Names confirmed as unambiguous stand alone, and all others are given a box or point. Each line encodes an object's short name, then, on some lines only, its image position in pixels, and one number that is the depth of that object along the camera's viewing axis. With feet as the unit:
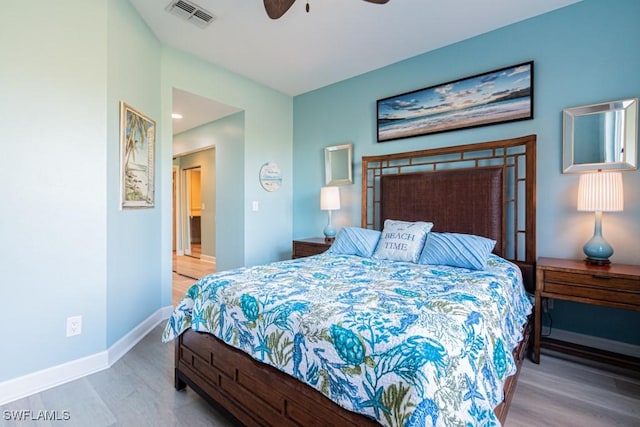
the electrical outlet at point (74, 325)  6.63
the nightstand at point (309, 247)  11.48
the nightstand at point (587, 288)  6.27
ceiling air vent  7.91
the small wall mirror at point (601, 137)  7.16
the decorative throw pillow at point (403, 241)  8.05
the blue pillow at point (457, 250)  7.00
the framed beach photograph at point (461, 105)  8.61
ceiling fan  6.21
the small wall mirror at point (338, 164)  12.44
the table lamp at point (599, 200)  6.85
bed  3.17
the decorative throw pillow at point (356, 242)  8.91
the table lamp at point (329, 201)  11.92
